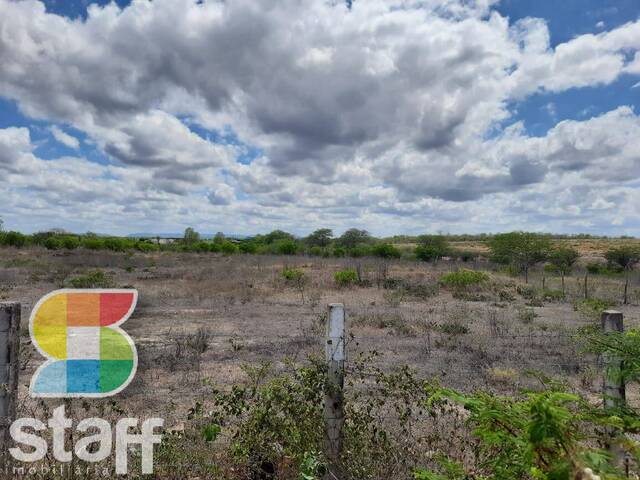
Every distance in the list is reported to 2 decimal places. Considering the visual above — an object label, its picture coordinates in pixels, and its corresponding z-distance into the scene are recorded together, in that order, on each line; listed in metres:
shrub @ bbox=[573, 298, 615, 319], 8.34
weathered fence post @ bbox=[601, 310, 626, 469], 2.68
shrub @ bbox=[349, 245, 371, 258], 40.55
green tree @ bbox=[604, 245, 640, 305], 39.00
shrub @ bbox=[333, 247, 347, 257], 41.55
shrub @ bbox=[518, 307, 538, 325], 11.61
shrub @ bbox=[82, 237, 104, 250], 42.94
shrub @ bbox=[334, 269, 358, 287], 19.34
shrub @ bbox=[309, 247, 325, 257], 41.65
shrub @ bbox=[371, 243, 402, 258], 40.66
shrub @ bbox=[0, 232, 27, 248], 40.66
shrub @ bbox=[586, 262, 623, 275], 32.56
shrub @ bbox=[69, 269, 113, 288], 15.21
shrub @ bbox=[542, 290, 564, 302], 16.80
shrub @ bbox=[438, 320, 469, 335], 9.84
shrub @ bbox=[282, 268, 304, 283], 20.27
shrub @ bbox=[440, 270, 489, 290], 19.06
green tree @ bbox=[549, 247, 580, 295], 34.99
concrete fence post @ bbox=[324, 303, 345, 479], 2.89
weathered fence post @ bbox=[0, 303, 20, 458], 2.67
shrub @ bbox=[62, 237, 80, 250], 41.88
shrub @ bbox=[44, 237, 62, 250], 40.62
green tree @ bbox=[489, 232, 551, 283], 33.69
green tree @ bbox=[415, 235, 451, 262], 39.31
